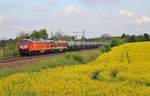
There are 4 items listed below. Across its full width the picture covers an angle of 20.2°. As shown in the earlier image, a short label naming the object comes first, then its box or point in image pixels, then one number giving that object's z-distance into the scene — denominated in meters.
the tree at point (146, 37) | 129.62
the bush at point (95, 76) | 21.78
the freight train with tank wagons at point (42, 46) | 54.94
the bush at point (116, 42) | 101.56
